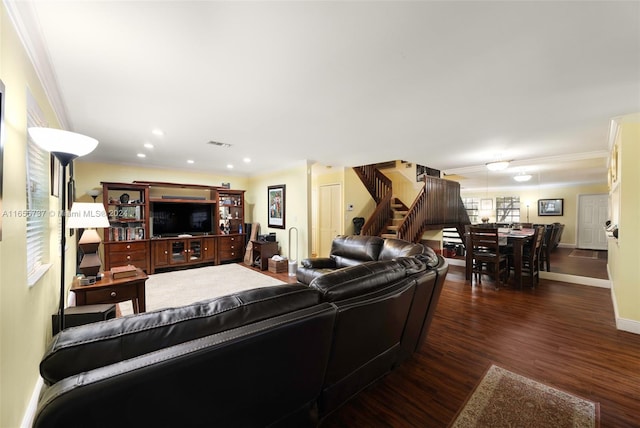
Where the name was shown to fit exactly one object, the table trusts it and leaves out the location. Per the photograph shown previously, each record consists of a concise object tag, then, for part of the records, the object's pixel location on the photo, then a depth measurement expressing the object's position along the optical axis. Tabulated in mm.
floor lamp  1486
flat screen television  5875
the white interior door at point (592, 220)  5156
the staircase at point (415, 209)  5832
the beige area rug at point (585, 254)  5551
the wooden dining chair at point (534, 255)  4520
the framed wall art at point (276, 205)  6344
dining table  4438
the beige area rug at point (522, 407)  1631
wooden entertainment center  5332
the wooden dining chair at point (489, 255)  4430
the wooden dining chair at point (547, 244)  5048
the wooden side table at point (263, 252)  5922
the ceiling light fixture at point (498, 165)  4641
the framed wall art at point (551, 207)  5438
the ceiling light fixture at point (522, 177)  5104
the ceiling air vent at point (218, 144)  4090
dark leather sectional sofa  748
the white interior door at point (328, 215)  6484
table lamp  2314
